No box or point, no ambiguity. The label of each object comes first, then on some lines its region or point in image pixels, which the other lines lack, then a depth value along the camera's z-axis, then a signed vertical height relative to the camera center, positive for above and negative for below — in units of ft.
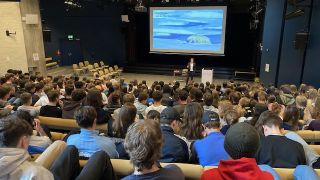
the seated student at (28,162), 5.32 -2.56
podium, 42.50 -4.89
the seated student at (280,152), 8.06 -3.20
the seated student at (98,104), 12.76 -2.98
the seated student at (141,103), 16.78 -3.77
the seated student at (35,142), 8.95 -3.35
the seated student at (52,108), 14.19 -3.46
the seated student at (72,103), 14.19 -3.28
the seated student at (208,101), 15.42 -3.25
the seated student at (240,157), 5.07 -2.16
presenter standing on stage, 44.29 -3.85
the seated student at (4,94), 14.53 -3.03
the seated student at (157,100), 16.22 -3.45
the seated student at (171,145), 8.71 -3.30
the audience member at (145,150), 5.03 -1.97
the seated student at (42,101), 16.48 -3.60
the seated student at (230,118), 11.64 -3.21
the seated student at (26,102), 13.67 -3.10
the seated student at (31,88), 19.01 -3.22
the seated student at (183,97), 17.22 -3.37
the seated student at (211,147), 8.30 -3.22
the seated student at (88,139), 8.86 -3.17
